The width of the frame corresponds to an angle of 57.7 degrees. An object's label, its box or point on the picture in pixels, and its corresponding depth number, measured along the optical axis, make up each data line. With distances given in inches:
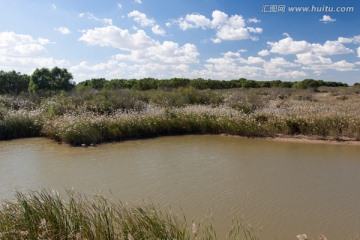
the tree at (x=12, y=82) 1145.4
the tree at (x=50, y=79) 1111.8
